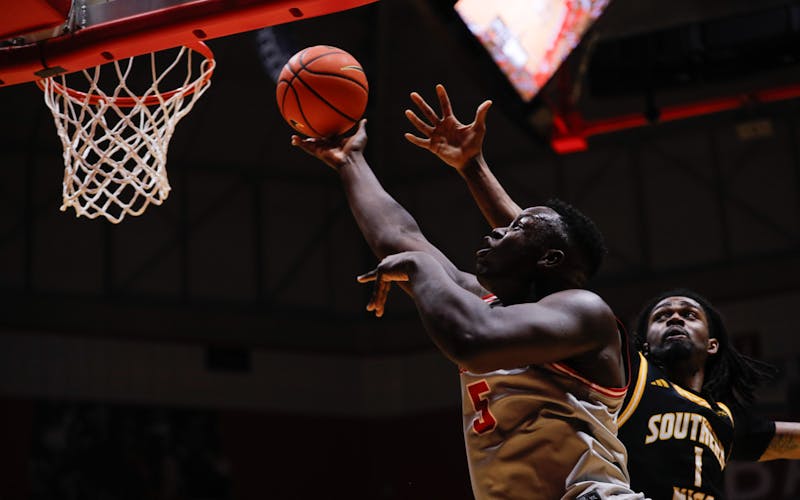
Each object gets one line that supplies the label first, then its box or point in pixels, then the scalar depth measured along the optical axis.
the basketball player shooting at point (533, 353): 2.73
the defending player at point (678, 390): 3.81
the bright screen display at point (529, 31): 6.47
